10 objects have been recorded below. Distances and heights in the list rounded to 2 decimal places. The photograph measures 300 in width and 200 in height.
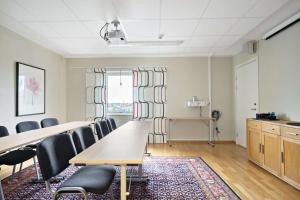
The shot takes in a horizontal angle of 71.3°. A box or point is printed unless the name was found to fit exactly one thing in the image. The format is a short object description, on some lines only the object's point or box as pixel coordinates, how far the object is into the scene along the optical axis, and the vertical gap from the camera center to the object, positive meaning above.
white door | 4.70 +0.16
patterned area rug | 2.61 -1.16
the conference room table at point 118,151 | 1.61 -0.44
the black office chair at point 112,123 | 4.00 -0.41
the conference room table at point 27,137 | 2.23 -0.45
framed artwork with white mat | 4.00 +0.26
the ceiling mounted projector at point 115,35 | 3.31 +1.06
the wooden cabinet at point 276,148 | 2.77 -0.72
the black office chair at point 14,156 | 2.78 -0.75
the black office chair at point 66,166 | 1.67 -0.61
